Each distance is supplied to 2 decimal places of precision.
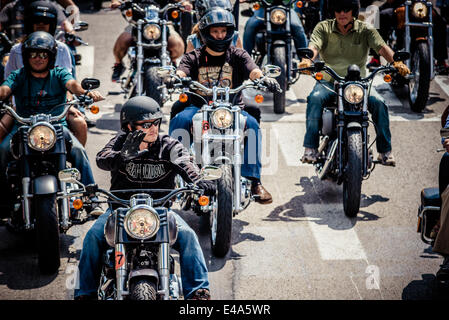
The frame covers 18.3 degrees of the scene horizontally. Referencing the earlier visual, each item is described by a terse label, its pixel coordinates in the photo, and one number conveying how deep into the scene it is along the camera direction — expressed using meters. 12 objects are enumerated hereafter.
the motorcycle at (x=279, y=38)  19.54
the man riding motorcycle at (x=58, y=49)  15.16
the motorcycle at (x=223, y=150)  12.63
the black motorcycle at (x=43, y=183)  12.23
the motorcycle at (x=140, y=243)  9.63
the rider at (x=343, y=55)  15.47
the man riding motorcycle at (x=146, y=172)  10.60
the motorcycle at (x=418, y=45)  19.33
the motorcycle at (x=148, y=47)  18.82
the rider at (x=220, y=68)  14.33
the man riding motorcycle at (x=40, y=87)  13.89
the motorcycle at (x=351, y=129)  14.20
